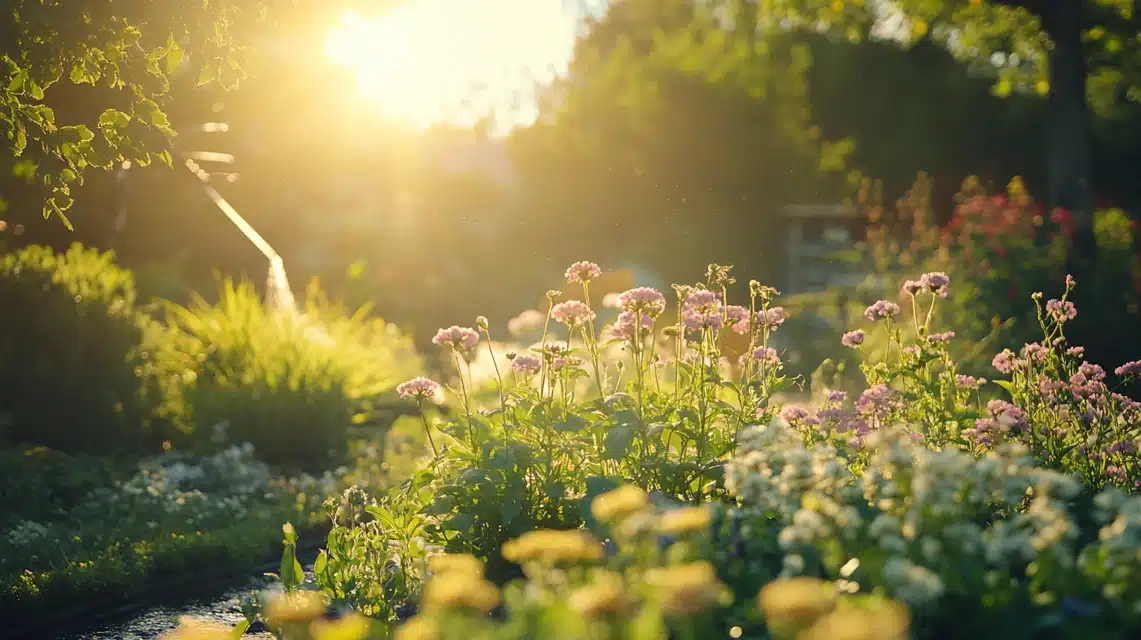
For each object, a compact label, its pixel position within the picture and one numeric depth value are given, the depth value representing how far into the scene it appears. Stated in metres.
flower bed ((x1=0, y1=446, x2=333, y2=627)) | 5.13
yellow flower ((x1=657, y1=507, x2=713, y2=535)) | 2.17
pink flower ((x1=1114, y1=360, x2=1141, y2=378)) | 4.49
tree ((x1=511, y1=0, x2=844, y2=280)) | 23.94
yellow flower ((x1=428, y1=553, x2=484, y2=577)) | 2.19
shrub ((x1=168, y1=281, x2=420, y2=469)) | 8.35
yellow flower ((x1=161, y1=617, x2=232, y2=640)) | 2.01
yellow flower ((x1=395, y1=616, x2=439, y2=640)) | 1.99
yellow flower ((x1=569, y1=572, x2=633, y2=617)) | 1.86
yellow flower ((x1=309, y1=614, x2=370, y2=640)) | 1.96
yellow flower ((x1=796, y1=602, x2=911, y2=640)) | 1.63
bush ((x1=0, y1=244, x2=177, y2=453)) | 7.82
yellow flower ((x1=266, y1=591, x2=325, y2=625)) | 2.16
